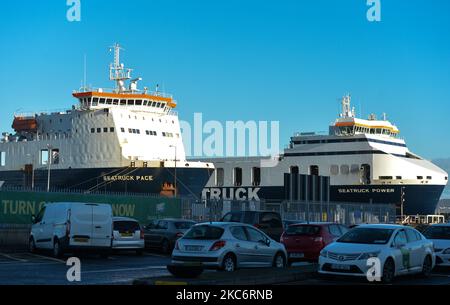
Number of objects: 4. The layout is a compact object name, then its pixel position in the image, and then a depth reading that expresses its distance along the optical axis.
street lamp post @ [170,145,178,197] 65.88
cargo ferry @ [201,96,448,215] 87.14
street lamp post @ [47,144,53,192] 67.41
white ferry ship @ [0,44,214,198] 67.94
